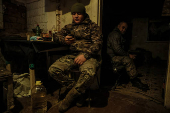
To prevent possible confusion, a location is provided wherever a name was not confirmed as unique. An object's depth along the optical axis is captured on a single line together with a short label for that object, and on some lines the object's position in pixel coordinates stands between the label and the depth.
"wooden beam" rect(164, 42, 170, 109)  1.80
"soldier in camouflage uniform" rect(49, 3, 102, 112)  1.65
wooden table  1.81
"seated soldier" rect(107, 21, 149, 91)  2.56
